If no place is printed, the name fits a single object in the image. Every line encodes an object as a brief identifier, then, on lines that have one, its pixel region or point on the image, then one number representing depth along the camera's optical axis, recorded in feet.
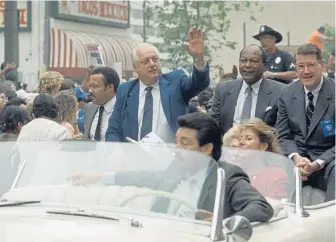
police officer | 34.35
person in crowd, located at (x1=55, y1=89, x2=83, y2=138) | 31.17
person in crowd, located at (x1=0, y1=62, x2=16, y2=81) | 49.10
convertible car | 14.47
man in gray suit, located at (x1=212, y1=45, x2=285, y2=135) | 27.45
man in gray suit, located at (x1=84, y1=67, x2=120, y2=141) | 29.66
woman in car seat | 19.16
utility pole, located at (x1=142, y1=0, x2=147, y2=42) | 124.26
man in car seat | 16.17
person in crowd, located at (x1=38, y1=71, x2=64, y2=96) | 37.37
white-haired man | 26.37
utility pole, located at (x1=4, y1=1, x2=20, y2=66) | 61.62
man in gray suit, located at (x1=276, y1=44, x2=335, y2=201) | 25.62
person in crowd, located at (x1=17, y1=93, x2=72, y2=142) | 26.91
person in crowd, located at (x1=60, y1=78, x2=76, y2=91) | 40.02
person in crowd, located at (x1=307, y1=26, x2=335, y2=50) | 54.88
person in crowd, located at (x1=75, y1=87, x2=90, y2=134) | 37.93
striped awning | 121.29
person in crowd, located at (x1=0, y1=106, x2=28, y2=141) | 29.45
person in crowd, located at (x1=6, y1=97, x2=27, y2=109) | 37.68
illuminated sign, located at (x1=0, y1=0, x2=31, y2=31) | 116.67
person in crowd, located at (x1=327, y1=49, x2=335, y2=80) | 76.33
